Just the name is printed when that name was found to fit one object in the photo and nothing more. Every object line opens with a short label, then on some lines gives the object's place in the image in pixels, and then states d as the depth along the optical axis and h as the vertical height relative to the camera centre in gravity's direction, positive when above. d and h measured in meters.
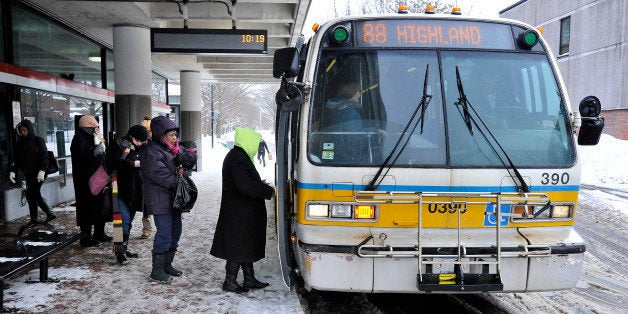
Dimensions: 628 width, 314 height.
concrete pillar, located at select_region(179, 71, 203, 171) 19.28 +0.87
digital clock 9.33 +1.62
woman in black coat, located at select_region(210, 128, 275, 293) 4.88 -0.86
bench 4.50 -1.31
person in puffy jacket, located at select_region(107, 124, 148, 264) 6.25 -0.57
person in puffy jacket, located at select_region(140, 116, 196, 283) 5.31 -0.56
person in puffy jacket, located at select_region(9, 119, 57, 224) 8.10 -0.57
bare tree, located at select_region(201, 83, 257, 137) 50.19 +2.57
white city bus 4.15 -0.27
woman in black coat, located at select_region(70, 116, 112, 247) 6.79 -0.61
